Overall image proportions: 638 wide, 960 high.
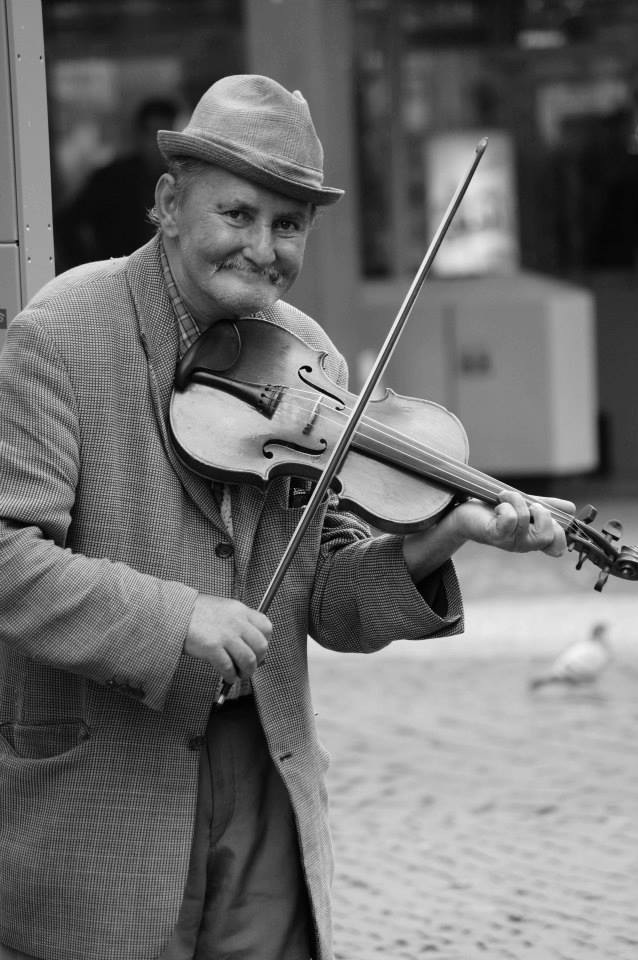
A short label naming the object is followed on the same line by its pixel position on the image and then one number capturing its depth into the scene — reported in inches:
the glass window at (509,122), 809.7
